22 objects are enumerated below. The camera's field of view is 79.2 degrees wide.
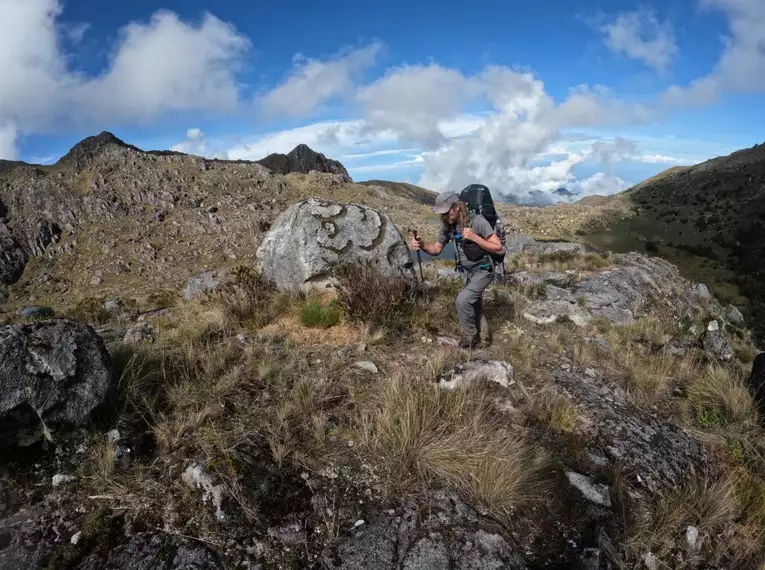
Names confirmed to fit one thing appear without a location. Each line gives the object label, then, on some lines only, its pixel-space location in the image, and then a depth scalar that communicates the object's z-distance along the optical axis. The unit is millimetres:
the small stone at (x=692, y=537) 3285
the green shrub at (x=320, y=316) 6602
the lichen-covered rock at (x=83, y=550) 2600
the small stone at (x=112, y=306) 12086
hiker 5809
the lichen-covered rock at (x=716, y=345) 8977
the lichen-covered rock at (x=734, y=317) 16591
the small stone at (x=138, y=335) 5627
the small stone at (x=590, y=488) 3504
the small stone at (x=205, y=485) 2975
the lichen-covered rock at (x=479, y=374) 4828
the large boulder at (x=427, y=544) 2750
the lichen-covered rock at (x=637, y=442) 3959
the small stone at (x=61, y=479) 3064
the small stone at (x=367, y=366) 5211
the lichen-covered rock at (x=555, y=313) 8773
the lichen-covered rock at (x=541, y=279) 11840
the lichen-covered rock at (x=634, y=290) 11070
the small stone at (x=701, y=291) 16258
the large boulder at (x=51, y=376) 3221
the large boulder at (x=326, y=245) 8352
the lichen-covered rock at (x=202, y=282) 10680
